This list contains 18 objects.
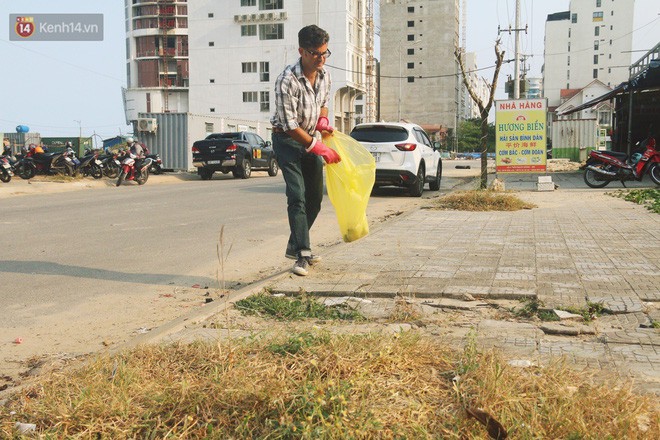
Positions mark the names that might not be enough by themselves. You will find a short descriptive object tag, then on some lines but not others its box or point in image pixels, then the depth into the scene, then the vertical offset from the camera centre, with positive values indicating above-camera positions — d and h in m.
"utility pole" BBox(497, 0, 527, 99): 32.24 +4.90
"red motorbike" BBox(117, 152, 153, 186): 22.45 -0.60
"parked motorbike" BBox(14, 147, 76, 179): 22.42 -0.44
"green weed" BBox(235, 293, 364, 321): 4.45 -1.05
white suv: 15.68 +0.00
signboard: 17.05 +0.35
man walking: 5.69 +0.17
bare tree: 16.28 +0.87
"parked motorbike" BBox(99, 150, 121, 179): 23.93 -0.47
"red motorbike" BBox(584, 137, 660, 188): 17.70 -0.44
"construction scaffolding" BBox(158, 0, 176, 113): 93.19 +15.99
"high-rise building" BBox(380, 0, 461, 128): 110.19 +14.07
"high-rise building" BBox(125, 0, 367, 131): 64.38 +9.70
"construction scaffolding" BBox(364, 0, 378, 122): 79.69 +10.15
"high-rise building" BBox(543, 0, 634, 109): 111.44 +17.55
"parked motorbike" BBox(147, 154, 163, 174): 25.95 -0.57
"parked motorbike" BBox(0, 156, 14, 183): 20.55 -0.58
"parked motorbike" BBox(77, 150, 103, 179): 23.41 -0.53
